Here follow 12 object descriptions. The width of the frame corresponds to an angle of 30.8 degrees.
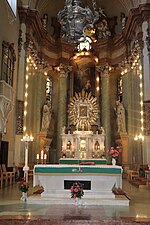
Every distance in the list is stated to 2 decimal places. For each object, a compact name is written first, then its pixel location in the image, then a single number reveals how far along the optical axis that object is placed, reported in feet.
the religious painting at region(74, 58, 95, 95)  66.95
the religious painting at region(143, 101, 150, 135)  45.09
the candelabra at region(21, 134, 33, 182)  26.51
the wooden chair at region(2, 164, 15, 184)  38.06
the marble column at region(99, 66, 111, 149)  61.72
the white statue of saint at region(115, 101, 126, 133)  57.57
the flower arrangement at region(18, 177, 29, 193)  25.43
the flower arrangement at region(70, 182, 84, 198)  23.21
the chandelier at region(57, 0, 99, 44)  22.81
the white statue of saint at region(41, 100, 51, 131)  57.82
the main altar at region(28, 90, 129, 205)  25.46
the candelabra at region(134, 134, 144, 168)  46.59
